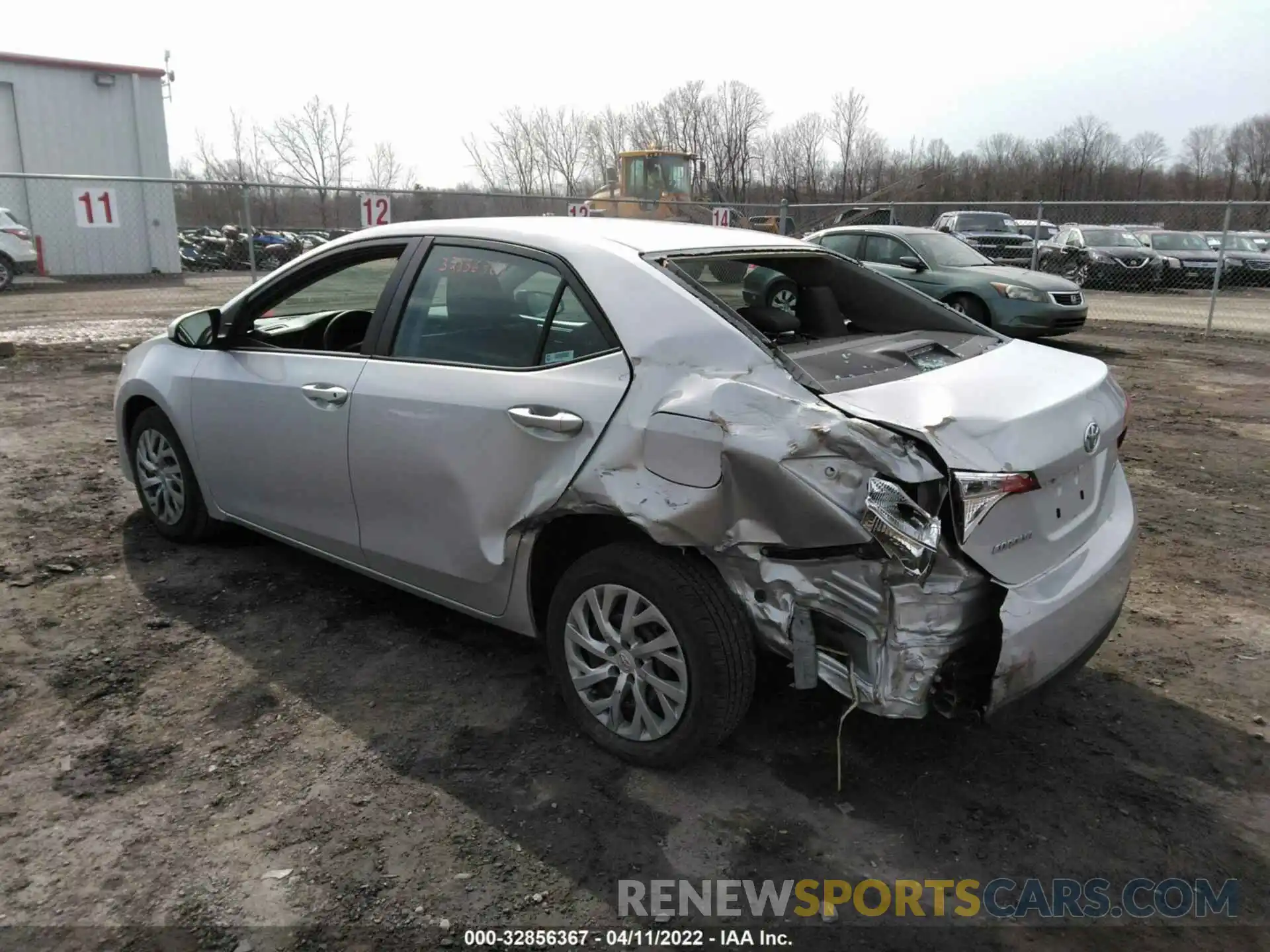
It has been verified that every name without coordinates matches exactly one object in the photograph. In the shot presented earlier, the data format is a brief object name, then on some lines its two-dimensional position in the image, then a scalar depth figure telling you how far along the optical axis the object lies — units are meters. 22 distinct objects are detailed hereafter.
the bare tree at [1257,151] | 67.06
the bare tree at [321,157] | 42.06
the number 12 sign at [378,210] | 14.14
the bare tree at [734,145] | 59.66
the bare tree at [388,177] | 43.75
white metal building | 22.14
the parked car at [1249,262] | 21.25
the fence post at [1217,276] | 13.77
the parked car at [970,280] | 11.66
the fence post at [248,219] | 12.96
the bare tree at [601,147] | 50.06
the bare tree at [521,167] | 45.16
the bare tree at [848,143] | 61.28
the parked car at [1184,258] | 21.14
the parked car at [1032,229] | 23.42
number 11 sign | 12.56
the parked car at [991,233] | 21.30
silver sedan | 2.51
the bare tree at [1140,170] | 63.34
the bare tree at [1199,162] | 74.69
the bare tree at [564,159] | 47.38
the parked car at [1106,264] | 20.73
